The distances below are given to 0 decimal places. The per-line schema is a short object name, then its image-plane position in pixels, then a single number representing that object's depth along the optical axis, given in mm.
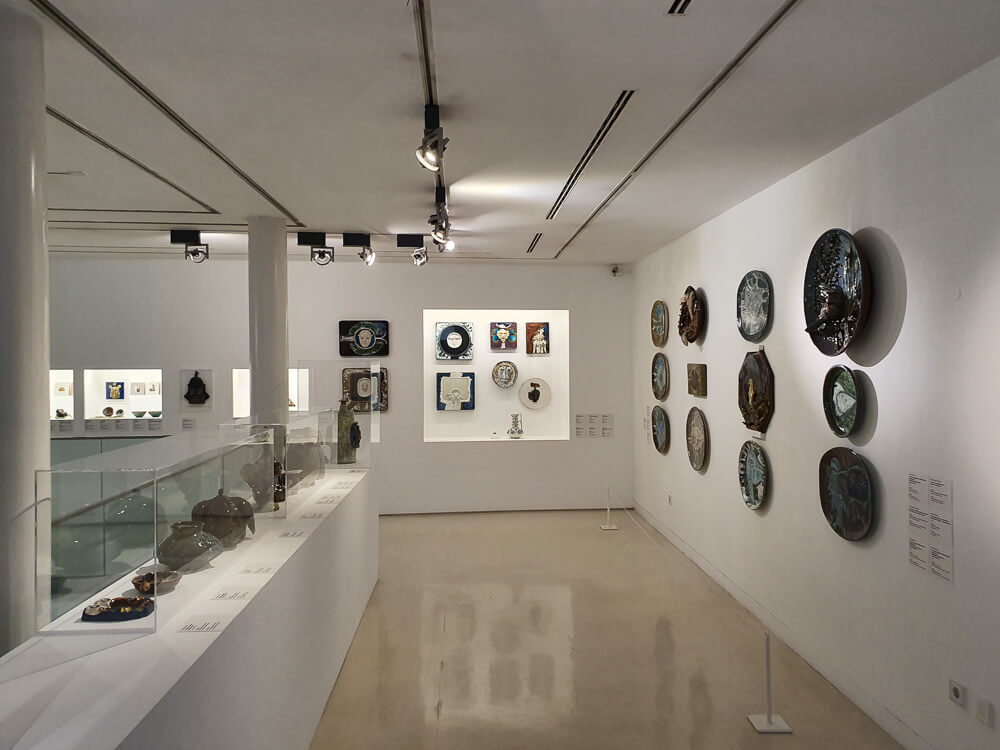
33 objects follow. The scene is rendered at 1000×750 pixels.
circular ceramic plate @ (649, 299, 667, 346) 6660
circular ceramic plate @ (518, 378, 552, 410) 8320
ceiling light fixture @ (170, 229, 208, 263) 5887
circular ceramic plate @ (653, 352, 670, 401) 6645
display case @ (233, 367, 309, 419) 7484
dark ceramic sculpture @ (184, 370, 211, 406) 7371
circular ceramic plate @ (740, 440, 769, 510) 4469
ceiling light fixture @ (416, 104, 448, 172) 2705
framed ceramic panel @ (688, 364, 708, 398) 5598
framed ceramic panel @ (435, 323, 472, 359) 8156
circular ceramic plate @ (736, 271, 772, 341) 4406
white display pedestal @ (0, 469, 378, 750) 1564
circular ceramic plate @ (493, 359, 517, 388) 8305
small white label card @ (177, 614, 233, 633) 2049
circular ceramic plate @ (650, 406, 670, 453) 6680
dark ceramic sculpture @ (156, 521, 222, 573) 2393
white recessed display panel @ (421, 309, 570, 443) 8211
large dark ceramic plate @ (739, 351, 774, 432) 4395
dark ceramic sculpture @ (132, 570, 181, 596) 2016
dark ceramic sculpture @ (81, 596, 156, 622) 1939
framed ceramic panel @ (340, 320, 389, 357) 7668
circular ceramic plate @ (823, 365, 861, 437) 3416
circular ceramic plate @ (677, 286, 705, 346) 5570
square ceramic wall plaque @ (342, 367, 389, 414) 5480
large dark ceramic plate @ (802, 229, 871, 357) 3293
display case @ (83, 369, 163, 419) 7281
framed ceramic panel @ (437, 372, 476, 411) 8227
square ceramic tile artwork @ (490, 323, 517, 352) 8273
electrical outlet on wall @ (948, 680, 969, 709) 2689
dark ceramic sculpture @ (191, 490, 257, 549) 2624
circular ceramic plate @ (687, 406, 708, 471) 5570
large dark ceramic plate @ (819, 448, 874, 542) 3334
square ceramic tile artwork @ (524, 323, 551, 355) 8297
